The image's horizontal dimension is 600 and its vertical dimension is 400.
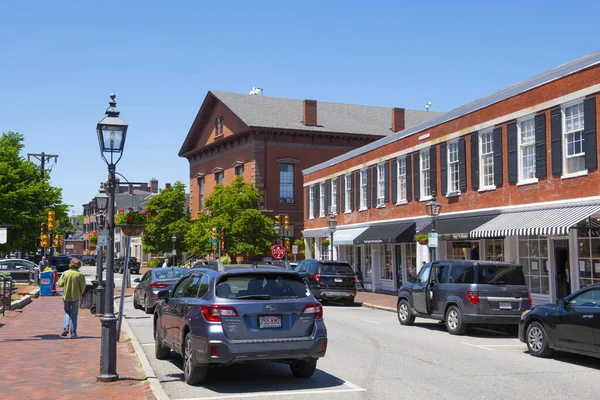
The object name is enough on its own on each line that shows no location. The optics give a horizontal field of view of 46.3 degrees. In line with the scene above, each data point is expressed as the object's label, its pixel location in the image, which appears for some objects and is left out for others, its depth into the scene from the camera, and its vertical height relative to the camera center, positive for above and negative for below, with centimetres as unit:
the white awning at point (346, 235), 3653 +116
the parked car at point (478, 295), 1617 -90
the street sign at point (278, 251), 3922 +34
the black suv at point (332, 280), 2719 -91
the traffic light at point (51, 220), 3497 +190
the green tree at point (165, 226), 6888 +310
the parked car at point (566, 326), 1157 -121
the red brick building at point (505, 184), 2038 +261
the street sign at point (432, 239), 2428 +61
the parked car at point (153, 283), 2223 -81
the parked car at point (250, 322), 929 -88
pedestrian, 1538 -82
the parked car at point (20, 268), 4309 -64
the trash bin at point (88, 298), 2384 -139
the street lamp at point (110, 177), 986 +129
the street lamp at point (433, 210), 2483 +164
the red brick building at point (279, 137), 5606 +988
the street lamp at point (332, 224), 3538 +166
